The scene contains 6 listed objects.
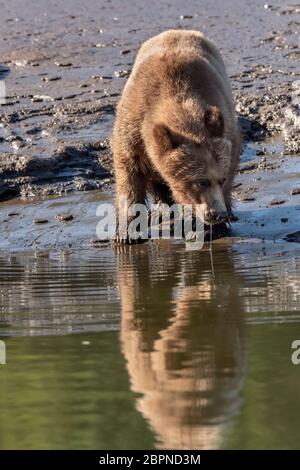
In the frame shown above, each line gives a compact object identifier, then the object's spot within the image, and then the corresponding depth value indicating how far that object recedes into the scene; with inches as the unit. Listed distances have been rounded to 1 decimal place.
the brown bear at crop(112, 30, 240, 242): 354.9
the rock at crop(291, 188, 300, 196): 414.3
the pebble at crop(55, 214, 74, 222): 420.8
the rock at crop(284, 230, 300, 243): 374.9
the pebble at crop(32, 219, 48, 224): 420.2
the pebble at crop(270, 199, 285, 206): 407.5
